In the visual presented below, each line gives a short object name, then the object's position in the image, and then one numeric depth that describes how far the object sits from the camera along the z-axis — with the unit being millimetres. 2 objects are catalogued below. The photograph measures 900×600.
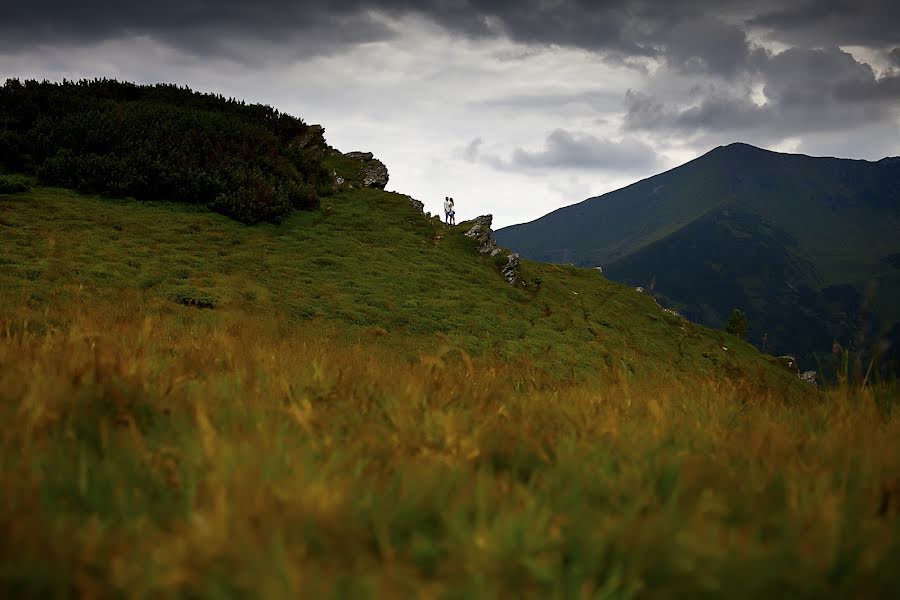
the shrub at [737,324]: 66875
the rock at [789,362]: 36144
